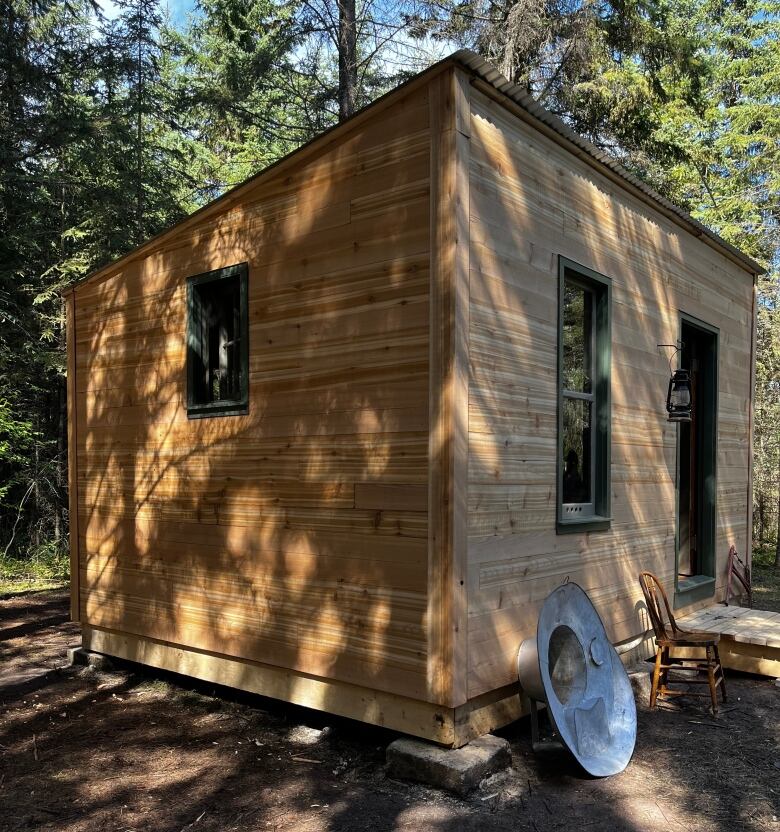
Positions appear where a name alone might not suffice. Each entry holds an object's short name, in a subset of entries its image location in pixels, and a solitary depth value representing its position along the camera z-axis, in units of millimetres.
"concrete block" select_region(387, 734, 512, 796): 3613
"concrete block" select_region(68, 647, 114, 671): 6215
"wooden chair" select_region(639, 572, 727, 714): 4945
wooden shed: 3908
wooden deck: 5625
